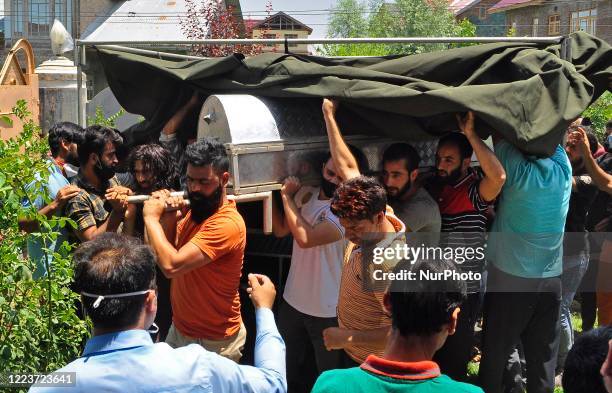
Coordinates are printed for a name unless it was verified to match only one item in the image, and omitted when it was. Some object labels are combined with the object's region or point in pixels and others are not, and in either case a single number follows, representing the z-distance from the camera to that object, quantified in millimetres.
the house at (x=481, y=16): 42500
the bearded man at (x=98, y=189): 4477
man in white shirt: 4383
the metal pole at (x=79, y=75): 5293
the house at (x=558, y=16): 32156
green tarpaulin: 4078
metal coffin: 4297
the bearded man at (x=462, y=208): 4484
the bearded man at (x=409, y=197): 4352
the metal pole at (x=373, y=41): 4527
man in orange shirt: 4047
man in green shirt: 2348
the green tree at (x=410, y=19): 46781
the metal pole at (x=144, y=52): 5284
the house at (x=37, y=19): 25250
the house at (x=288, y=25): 37531
